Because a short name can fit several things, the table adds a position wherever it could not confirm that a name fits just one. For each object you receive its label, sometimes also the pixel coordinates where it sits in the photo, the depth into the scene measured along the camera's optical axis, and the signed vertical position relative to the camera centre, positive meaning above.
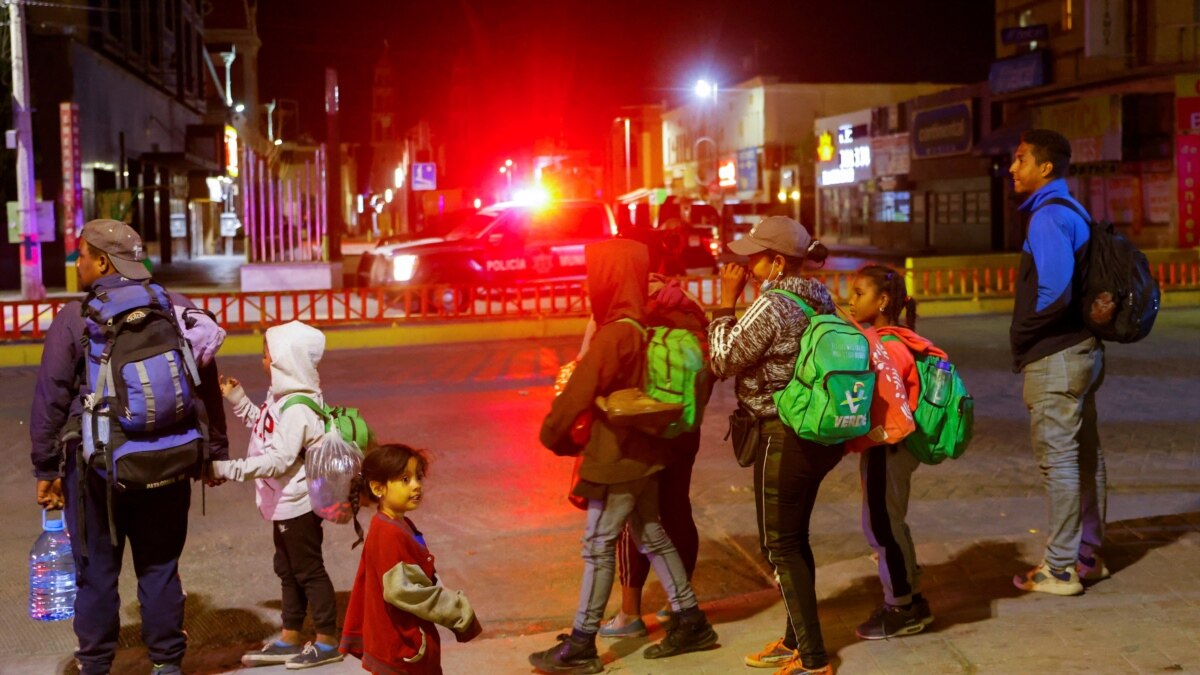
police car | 20.16 +0.21
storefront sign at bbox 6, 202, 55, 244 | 22.70 +0.85
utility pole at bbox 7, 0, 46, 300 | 22.55 +1.53
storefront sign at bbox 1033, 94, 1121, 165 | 33.28 +3.31
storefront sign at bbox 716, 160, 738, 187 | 70.62 +4.64
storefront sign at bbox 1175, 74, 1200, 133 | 28.27 +3.19
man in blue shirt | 5.48 -0.43
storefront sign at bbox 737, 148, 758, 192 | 67.81 +4.61
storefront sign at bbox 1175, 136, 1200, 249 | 28.30 +1.40
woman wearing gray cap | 4.64 -0.60
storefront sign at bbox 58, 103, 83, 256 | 25.06 +2.00
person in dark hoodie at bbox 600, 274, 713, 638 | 5.36 -1.16
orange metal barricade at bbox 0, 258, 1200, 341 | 17.44 -0.57
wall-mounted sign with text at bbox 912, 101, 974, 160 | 44.44 +4.36
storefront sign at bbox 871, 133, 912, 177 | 50.75 +3.98
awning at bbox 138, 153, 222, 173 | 37.97 +3.31
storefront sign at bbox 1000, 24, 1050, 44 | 36.53 +6.18
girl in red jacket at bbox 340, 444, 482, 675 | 3.94 -1.00
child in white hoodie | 4.95 -0.82
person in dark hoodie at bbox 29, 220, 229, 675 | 4.59 -0.86
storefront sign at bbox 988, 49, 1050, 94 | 36.62 +5.22
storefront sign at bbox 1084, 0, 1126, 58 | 32.50 +5.65
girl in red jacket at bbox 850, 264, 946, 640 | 5.23 -1.08
